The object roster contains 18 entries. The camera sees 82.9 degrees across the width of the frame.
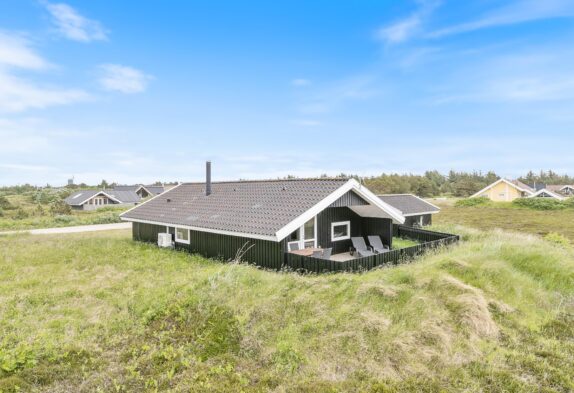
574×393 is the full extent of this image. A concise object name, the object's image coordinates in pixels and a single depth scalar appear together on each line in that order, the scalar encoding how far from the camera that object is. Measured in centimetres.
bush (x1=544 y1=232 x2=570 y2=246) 1939
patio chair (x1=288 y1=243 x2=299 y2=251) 1279
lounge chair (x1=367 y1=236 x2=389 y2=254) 1504
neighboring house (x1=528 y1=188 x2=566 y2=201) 5734
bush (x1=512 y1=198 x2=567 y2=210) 5003
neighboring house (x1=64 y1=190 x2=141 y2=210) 5128
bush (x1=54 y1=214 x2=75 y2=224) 3133
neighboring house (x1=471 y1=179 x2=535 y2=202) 6088
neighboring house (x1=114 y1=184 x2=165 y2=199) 6708
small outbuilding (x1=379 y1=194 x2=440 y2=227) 2381
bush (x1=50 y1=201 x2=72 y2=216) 4059
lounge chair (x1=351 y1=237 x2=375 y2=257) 1448
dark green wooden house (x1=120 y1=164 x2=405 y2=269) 1216
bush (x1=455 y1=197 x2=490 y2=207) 5797
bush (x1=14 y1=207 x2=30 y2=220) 3591
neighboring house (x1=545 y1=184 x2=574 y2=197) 6931
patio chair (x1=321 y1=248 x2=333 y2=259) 1346
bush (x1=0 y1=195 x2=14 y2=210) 4495
